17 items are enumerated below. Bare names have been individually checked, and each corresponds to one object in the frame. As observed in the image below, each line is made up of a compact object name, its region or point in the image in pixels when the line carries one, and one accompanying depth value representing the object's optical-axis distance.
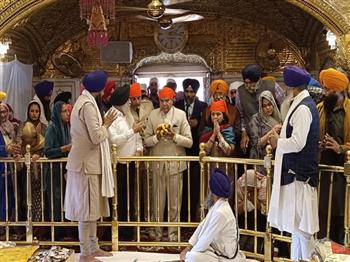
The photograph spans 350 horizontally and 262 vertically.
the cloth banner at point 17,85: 9.20
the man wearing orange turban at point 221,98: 6.30
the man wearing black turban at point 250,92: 5.96
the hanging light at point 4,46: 8.67
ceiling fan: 7.57
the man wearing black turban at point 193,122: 6.42
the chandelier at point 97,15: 6.54
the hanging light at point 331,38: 7.09
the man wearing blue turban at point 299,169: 4.47
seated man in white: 4.50
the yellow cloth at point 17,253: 4.11
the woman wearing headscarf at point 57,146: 5.84
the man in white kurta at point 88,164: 5.02
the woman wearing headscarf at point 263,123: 5.50
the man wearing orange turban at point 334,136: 5.14
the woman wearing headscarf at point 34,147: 6.16
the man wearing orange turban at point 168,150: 6.00
